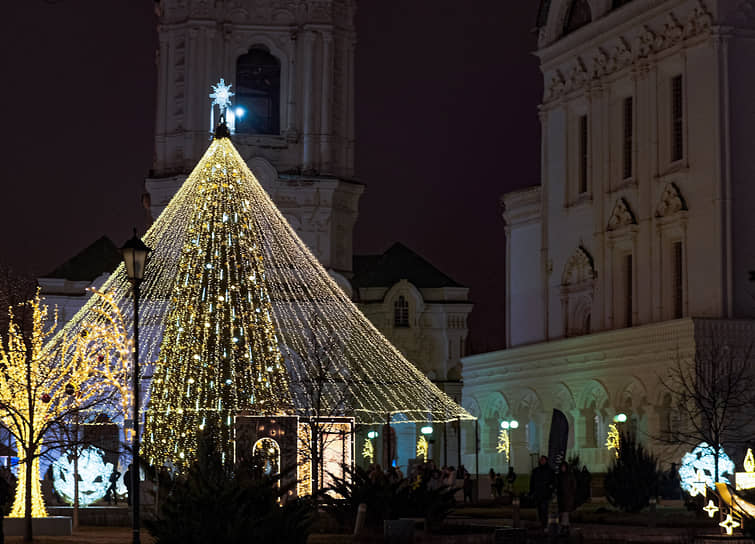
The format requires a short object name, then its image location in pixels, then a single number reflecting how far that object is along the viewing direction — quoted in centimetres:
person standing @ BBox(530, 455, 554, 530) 3234
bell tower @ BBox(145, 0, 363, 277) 7831
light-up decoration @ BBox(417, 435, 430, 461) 8388
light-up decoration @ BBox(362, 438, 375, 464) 8144
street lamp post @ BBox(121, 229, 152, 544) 2592
